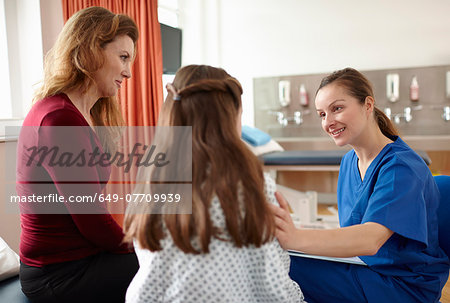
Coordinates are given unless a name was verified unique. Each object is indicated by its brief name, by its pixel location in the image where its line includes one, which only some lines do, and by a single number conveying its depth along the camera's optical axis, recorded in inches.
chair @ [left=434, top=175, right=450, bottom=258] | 49.4
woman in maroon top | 46.2
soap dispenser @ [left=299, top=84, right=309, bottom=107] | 164.8
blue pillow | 136.9
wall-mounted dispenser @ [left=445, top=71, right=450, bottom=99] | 147.5
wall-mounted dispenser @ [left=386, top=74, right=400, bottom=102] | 152.6
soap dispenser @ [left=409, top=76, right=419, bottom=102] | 151.6
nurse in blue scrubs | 41.8
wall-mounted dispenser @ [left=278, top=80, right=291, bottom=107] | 165.8
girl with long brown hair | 30.2
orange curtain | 108.6
